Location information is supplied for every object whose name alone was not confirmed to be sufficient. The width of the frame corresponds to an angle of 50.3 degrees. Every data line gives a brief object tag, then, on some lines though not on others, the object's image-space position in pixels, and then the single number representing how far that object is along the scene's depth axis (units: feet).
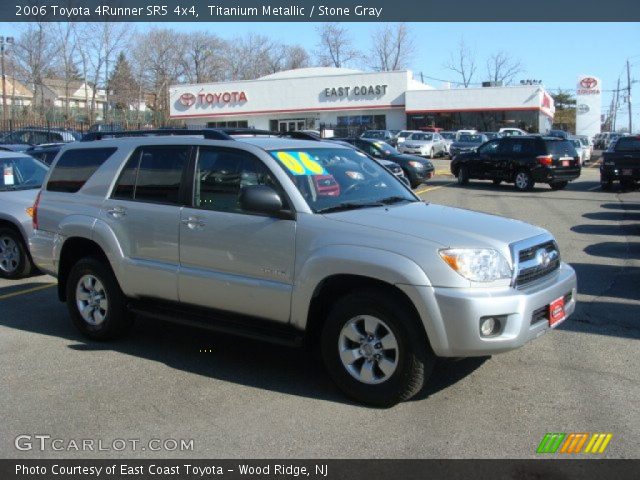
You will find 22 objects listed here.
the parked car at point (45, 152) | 44.09
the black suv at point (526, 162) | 70.90
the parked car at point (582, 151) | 113.76
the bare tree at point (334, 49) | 299.79
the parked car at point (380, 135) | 131.13
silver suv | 14.75
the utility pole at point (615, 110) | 372.38
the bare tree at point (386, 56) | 279.69
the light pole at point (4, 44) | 141.59
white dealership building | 171.32
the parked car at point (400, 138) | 124.30
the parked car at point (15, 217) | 29.60
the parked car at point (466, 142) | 117.37
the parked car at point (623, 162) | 68.80
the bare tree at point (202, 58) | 276.41
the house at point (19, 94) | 262.67
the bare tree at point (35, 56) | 188.75
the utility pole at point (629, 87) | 270.59
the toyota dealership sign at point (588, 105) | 216.74
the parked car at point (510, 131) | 137.54
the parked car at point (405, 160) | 71.11
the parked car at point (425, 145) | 121.19
